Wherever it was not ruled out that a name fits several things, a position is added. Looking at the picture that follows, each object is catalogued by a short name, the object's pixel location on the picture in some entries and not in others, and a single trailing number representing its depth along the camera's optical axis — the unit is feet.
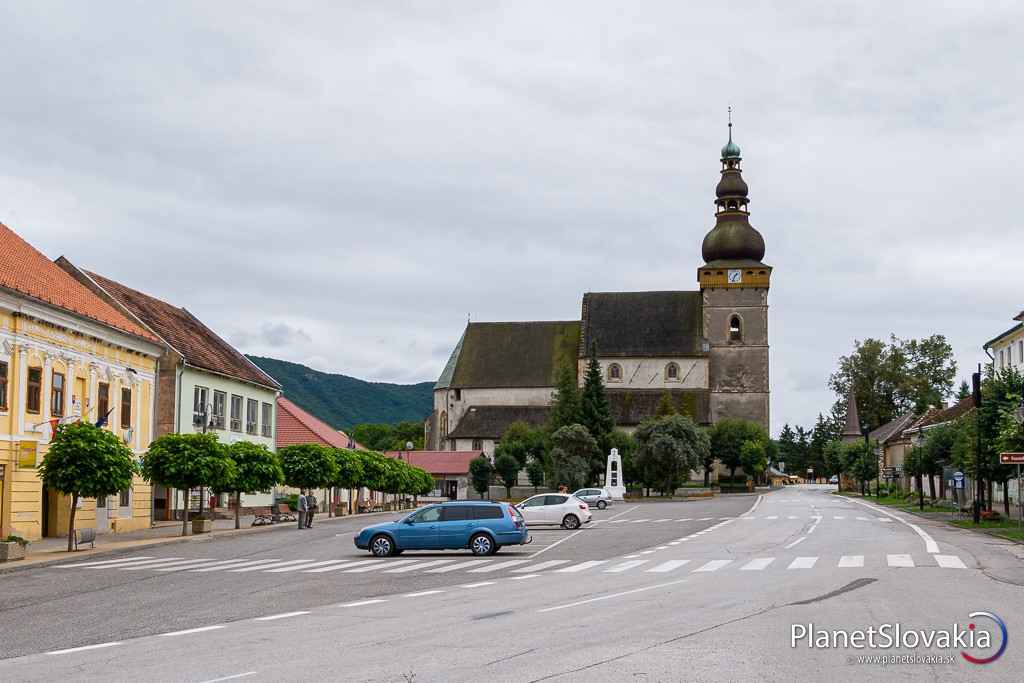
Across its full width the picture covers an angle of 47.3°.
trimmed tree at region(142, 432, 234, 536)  125.70
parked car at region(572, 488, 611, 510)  213.66
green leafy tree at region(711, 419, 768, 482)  336.08
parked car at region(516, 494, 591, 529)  145.89
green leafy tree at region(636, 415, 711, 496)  282.97
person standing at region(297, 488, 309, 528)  151.02
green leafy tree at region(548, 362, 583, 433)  318.65
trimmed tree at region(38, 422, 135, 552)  102.78
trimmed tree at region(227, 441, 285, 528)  140.67
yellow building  114.21
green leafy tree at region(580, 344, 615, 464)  313.53
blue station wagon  95.61
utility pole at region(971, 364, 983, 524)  146.10
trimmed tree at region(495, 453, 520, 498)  306.76
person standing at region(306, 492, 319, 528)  152.21
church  364.58
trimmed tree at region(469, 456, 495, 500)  310.24
